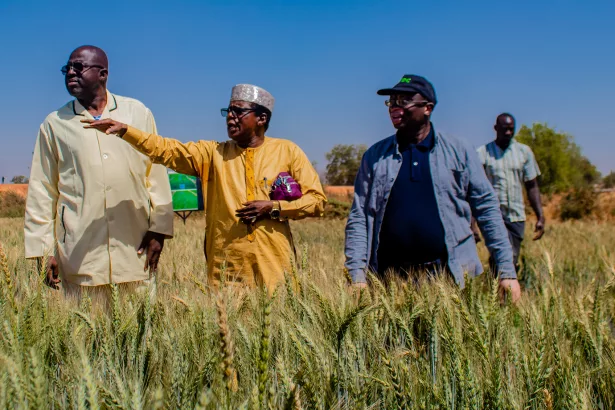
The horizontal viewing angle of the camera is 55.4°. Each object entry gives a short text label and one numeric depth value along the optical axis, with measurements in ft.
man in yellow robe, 10.00
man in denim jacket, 9.90
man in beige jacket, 9.71
